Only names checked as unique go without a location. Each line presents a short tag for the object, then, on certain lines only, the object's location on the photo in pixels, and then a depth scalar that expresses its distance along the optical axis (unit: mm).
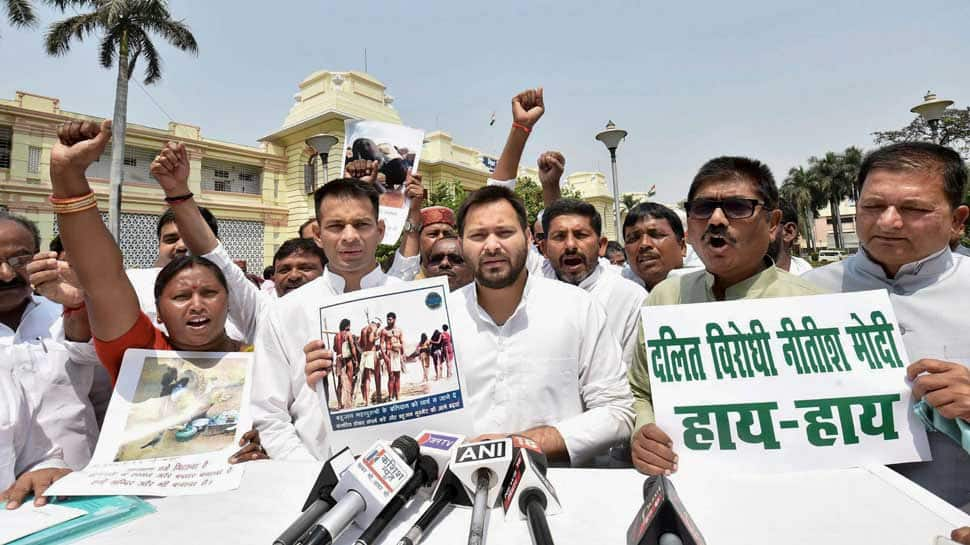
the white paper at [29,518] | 1368
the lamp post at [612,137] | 12704
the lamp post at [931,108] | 9969
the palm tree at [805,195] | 57062
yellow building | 20031
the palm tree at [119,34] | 17141
